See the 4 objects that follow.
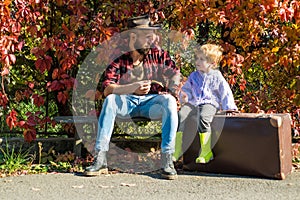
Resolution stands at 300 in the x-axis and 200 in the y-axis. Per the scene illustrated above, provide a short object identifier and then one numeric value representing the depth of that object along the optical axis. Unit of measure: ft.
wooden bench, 16.53
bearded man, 14.84
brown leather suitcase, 14.39
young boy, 15.56
